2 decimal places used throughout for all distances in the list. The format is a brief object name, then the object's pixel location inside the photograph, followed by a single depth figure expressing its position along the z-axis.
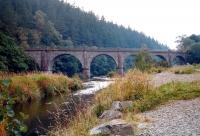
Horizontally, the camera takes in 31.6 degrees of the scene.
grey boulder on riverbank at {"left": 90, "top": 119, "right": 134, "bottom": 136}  6.86
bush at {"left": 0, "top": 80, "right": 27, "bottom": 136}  4.29
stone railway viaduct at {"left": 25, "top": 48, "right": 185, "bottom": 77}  60.66
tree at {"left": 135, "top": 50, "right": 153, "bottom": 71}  37.18
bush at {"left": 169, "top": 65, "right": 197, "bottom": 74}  27.34
